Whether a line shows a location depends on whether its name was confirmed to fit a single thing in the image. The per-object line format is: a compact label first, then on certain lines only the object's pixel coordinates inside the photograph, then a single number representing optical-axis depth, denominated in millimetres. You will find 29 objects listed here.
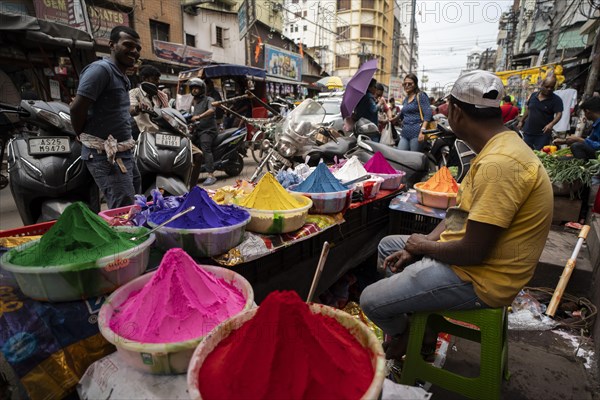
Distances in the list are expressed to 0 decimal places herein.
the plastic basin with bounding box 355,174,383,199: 2418
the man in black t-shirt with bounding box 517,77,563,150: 5535
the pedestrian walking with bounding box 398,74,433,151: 5195
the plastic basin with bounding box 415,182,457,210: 2402
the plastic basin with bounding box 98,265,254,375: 896
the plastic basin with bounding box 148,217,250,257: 1382
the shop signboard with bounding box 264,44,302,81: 17844
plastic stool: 1429
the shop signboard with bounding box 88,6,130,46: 9969
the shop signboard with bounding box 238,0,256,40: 12617
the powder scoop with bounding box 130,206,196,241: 1266
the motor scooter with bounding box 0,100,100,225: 2426
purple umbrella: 4477
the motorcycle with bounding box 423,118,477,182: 3984
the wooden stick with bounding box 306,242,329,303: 1050
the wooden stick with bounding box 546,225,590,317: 2391
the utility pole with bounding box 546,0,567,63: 14680
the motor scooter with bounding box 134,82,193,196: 3098
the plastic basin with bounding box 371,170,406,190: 2795
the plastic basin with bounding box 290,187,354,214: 2035
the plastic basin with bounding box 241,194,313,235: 1708
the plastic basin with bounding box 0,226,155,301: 1009
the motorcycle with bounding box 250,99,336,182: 3566
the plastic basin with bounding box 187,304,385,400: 751
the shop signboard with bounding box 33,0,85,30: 7191
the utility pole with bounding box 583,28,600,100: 7013
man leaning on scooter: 2014
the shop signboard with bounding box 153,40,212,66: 12328
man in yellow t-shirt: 1226
